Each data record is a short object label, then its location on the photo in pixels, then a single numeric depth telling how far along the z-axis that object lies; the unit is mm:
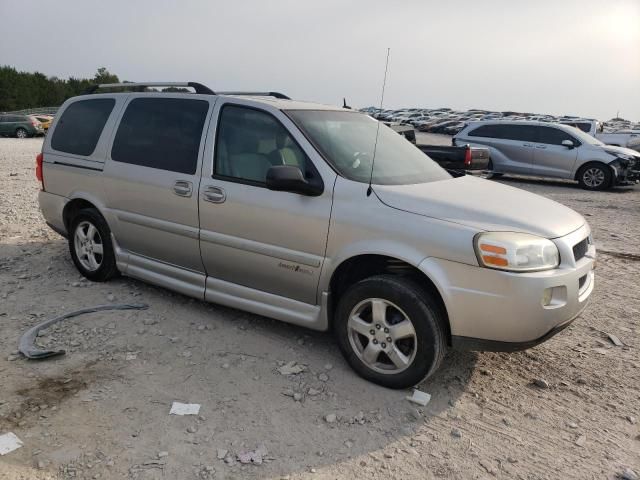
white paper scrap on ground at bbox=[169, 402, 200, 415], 3178
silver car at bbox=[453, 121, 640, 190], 13172
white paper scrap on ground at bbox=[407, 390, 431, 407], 3348
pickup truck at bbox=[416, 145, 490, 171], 8922
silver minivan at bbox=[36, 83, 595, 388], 3195
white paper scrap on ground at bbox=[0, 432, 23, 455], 2787
